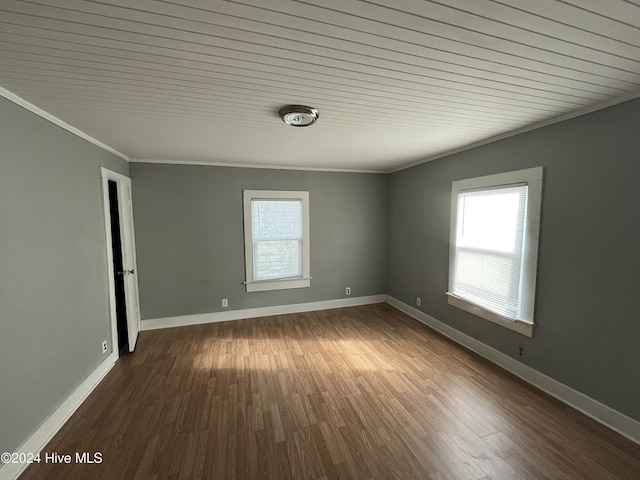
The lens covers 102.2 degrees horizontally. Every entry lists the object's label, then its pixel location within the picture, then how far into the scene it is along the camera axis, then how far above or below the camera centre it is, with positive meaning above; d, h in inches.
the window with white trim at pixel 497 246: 91.7 -10.6
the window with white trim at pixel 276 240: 153.3 -11.7
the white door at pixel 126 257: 105.3 -16.5
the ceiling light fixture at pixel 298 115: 71.3 +29.9
